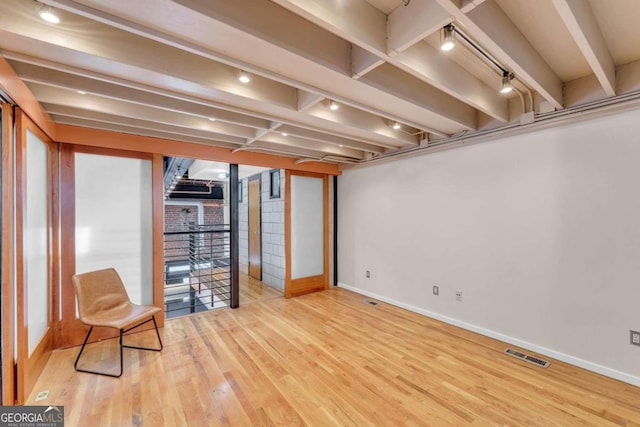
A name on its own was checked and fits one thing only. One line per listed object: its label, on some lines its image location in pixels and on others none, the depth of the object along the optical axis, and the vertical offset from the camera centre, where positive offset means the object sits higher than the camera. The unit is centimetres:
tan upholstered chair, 239 -88
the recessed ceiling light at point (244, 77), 191 +97
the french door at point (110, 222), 281 -9
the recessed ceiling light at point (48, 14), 129 +96
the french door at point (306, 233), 454 -35
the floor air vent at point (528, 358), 244 -137
